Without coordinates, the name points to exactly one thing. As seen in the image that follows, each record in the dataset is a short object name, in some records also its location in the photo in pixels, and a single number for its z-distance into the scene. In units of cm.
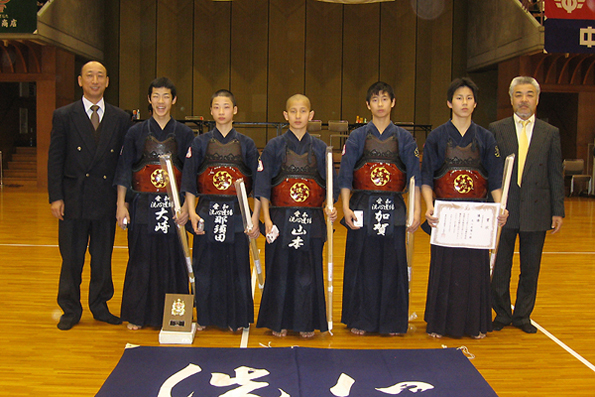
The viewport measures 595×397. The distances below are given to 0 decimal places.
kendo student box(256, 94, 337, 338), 318
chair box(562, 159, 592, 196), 1162
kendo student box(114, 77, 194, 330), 330
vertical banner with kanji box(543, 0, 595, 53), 1041
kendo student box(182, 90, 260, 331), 321
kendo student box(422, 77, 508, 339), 323
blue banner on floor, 250
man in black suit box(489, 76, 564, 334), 341
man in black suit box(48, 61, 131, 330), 337
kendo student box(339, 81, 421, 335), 322
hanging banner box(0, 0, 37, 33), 1046
